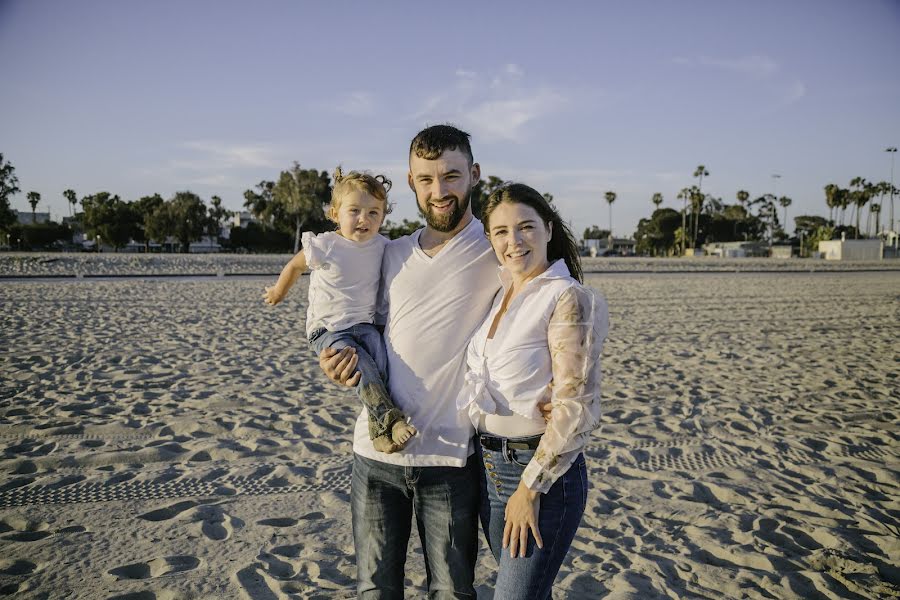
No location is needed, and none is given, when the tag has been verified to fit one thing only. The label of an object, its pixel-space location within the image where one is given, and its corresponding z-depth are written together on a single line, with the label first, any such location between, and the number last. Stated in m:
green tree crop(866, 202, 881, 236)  110.44
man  2.27
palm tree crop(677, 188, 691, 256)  101.69
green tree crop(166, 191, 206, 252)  72.06
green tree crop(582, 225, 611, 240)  152.38
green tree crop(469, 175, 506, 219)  55.08
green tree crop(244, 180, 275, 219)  80.75
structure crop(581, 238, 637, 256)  91.91
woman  1.95
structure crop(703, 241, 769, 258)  76.19
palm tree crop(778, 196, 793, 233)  121.88
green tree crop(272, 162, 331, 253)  68.57
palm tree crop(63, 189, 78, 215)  119.06
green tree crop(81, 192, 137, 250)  71.31
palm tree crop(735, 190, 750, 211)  118.13
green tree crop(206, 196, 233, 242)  77.25
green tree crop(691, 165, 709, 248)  99.44
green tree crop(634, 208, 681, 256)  103.00
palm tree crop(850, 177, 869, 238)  96.75
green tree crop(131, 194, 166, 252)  72.38
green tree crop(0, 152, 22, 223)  48.16
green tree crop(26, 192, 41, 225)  112.88
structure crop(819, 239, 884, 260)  66.88
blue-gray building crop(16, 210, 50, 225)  108.76
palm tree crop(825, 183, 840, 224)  99.00
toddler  2.54
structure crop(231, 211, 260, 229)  119.57
